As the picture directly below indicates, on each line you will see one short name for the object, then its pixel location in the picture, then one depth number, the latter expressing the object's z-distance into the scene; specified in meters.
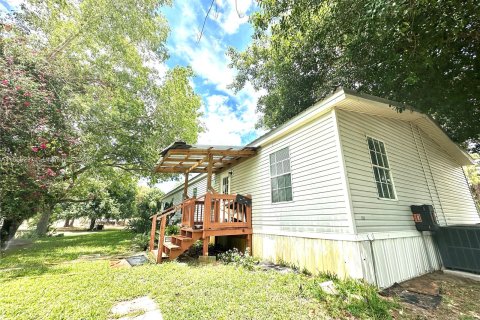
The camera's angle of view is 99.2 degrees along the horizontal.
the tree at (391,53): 4.02
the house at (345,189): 4.18
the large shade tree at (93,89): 7.67
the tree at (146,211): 14.52
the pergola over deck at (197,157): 6.07
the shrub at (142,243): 8.39
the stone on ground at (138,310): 2.75
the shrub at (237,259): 5.05
